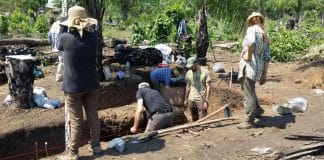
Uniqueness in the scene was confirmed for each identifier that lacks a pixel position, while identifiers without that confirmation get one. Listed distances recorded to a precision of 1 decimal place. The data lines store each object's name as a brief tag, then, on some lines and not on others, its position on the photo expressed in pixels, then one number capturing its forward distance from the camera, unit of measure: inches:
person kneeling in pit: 309.3
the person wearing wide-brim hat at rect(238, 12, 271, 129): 287.0
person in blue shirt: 443.5
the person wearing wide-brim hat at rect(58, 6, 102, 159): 237.9
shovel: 280.4
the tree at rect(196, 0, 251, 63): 509.4
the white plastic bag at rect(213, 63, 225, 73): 530.6
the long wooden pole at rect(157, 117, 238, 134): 298.0
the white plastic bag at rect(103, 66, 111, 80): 458.6
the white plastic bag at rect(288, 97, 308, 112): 352.0
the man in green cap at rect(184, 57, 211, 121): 340.5
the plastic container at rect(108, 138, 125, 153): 266.2
